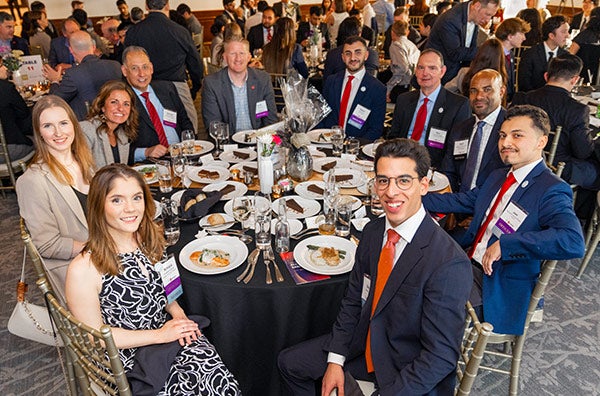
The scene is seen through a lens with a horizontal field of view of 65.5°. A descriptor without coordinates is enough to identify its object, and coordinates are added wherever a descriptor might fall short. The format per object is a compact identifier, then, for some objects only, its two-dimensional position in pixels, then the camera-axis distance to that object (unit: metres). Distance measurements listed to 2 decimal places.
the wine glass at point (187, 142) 3.39
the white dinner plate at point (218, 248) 2.08
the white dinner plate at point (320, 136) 3.65
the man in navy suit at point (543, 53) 5.38
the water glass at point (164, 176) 2.76
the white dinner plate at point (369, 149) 3.34
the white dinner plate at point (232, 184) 2.73
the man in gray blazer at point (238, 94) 3.99
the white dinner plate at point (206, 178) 2.94
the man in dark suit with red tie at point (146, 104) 3.62
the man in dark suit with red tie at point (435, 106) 3.64
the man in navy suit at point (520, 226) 2.10
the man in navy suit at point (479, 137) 3.18
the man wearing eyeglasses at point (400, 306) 1.66
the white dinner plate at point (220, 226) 2.41
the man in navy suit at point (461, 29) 5.26
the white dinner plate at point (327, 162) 3.11
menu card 2.04
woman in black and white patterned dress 1.79
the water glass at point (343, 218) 2.37
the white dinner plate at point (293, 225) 2.37
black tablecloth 2.04
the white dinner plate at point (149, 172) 2.97
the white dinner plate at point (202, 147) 3.45
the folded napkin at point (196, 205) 2.48
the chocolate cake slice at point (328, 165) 3.10
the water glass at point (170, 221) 2.29
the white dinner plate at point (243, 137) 3.68
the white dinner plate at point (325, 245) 2.08
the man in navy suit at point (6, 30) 6.14
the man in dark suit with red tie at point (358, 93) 4.19
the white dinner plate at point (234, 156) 3.29
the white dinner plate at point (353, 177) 2.84
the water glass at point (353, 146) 3.29
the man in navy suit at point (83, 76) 4.20
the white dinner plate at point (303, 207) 2.52
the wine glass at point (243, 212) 2.41
